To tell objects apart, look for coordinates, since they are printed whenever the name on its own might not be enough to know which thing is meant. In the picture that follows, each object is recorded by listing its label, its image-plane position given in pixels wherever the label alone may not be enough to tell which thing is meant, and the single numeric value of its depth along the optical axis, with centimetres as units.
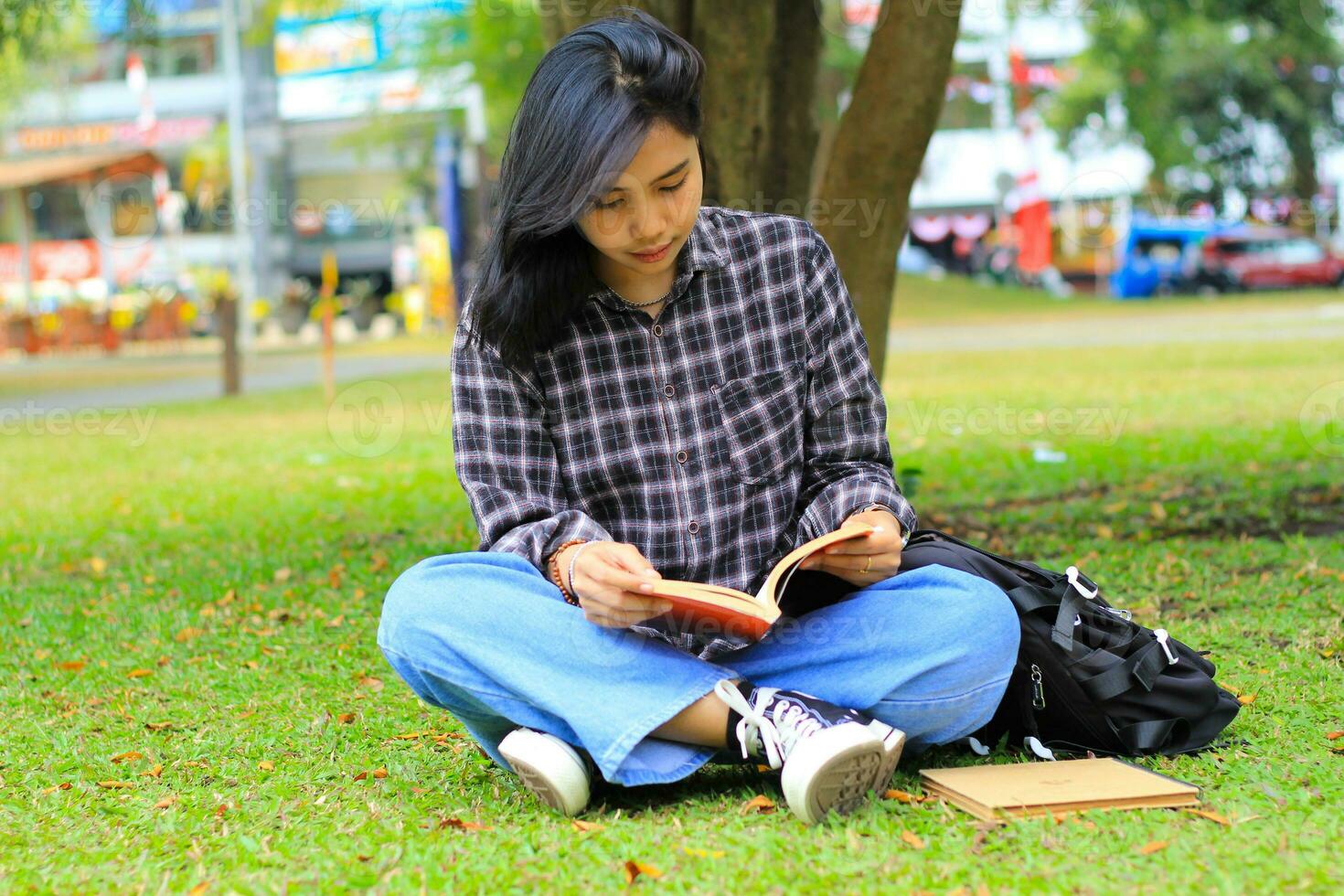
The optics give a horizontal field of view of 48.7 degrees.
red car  3200
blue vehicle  3212
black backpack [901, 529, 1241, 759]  271
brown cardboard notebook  240
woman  245
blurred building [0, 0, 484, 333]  3438
